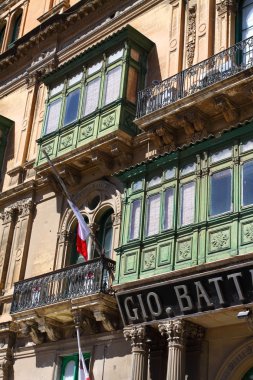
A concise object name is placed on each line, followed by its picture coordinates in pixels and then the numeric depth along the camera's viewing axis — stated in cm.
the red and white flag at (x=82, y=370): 1542
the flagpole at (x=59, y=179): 1680
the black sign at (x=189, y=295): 1284
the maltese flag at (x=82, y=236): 1672
